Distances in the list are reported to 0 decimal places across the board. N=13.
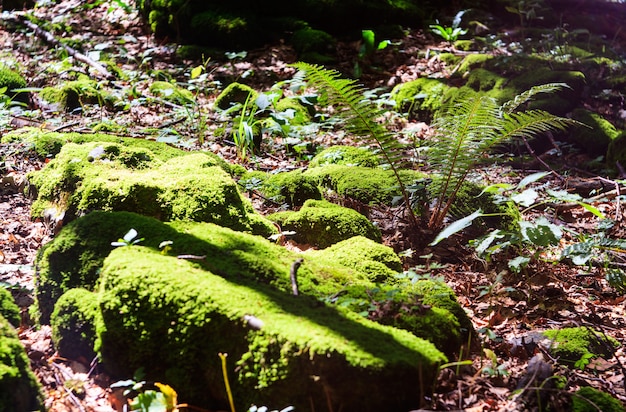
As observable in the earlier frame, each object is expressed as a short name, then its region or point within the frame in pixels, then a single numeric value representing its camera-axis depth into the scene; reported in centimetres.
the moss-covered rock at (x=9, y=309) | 261
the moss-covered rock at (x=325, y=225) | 366
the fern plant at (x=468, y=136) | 367
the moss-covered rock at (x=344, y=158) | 504
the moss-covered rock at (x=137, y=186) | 323
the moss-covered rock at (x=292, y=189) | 429
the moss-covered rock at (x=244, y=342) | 192
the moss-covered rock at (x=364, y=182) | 428
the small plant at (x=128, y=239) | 245
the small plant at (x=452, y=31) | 827
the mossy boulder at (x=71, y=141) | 432
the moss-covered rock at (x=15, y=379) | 189
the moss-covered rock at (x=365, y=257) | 302
